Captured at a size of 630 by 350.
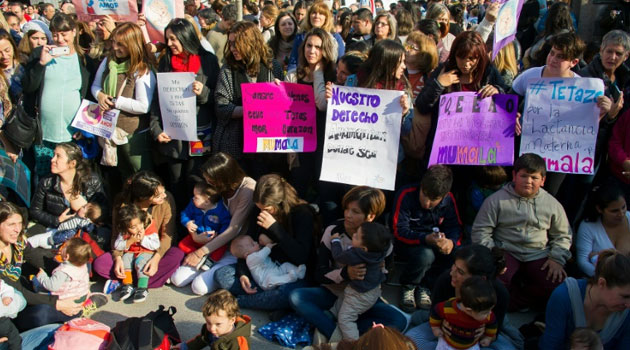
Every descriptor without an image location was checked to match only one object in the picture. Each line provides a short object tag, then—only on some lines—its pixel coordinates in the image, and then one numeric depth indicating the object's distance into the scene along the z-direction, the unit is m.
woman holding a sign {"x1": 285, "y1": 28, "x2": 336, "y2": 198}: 4.82
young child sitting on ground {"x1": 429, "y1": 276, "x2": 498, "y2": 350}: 3.16
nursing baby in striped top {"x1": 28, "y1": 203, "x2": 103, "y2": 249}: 4.82
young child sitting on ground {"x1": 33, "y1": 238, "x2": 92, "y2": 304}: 4.09
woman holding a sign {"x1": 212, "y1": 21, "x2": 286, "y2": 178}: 4.89
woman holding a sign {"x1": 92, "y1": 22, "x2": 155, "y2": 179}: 5.10
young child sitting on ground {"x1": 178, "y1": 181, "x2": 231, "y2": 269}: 4.72
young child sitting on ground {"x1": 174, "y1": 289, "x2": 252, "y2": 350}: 3.43
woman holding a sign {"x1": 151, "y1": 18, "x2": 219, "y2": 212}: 5.06
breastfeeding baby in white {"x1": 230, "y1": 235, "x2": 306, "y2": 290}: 4.28
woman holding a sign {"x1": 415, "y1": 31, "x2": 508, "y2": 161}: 4.35
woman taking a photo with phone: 5.45
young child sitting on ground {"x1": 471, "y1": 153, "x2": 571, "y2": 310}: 4.09
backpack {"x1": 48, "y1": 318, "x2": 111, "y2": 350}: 3.51
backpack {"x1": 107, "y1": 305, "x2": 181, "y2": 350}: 3.51
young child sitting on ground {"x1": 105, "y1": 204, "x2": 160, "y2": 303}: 4.50
